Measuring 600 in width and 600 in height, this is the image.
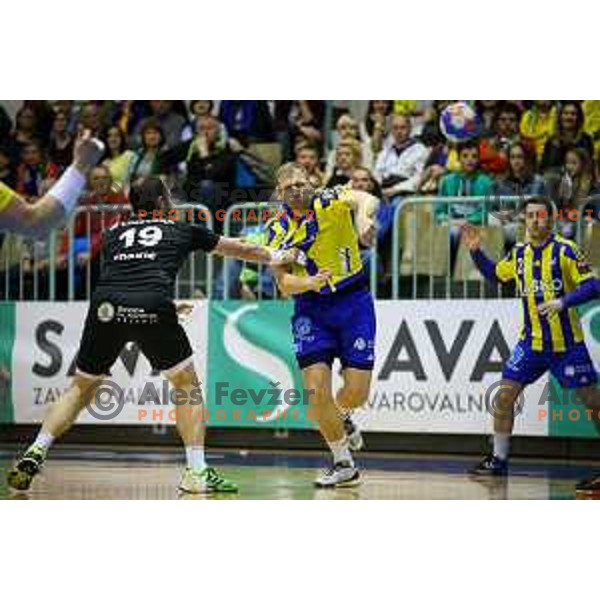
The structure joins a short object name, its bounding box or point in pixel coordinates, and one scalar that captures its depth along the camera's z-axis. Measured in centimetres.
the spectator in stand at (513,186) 1155
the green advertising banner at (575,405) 1125
